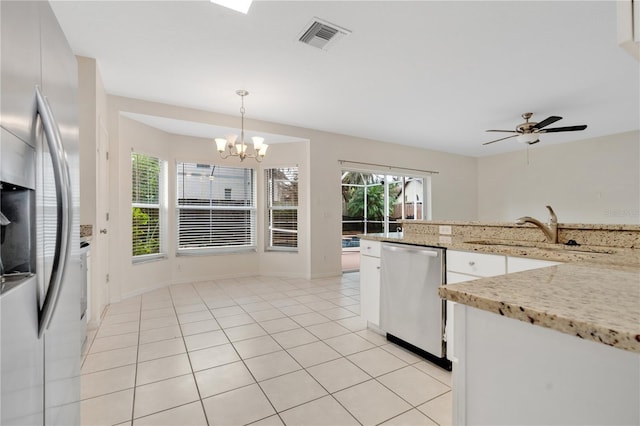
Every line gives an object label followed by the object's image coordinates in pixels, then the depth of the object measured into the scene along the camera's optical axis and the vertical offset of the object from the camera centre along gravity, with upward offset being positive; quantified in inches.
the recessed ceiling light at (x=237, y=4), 82.3 +59.0
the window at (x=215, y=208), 188.1 +4.9
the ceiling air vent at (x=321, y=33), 92.2 +58.7
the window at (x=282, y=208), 208.1 +5.1
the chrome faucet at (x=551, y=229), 80.4 -4.0
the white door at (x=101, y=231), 116.9 -6.4
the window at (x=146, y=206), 161.2 +5.5
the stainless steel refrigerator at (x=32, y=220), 27.0 -0.4
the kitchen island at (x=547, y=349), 19.8 -10.3
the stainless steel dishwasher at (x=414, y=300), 86.0 -26.4
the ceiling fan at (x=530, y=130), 151.8 +45.0
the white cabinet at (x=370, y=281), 108.4 -24.7
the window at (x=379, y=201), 265.4 +13.3
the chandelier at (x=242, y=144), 136.6 +34.1
